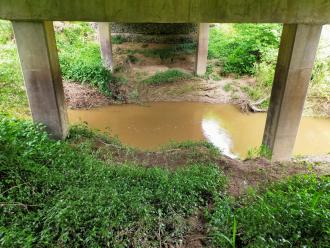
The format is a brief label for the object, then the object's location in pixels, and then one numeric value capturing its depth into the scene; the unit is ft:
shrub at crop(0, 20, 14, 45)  49.30
